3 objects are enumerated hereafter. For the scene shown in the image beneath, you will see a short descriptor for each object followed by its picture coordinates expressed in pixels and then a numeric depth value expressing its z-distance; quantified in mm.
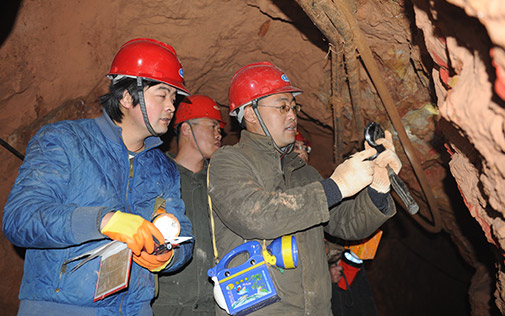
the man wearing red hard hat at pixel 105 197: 1661
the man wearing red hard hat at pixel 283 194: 1954
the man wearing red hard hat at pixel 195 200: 2670
